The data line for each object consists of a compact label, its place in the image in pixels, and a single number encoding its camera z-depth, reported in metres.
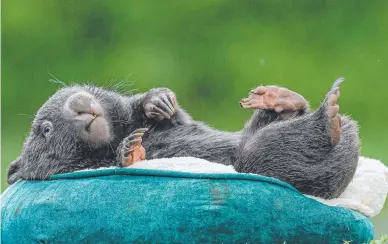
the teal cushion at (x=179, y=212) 6.36
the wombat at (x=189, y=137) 6.73
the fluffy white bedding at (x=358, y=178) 6.75
